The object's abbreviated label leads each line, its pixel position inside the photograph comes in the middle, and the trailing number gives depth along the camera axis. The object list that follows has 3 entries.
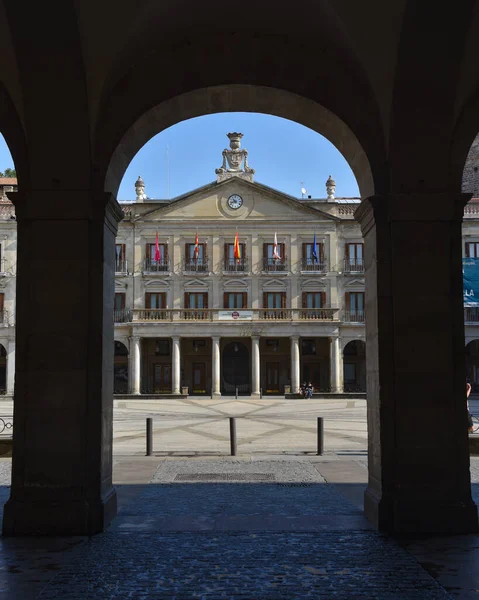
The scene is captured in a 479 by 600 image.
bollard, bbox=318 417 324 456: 12.88
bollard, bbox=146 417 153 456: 12.70
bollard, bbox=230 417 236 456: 12.77
